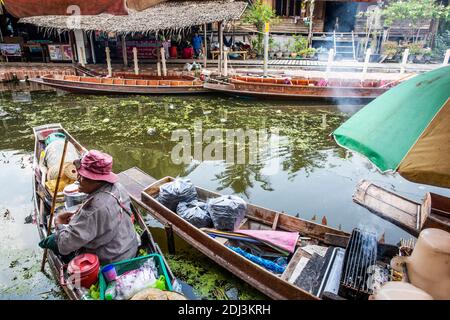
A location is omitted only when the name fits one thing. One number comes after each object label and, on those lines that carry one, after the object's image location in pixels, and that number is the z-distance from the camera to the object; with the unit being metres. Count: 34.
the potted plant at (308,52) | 20.11
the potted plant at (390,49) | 19.02
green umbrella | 2.26
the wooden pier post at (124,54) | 17.58
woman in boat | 3.02
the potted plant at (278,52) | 21.06
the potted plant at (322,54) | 20.19
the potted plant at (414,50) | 18.58
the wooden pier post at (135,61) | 16.02
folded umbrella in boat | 4.31
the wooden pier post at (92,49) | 19.74
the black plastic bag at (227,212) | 4.68
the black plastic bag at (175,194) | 5.17
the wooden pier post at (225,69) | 14.60
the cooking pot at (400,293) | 2.22
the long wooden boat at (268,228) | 3.68
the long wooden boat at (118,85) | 13.86
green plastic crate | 3.24
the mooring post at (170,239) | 4.84
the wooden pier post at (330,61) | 14.52
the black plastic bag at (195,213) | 4.87
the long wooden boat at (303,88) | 12.78
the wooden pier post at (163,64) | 15.58
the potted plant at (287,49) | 21.17
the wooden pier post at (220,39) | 15.46
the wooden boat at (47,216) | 3.40
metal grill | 3.31
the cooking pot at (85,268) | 3.21
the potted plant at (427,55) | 18.51
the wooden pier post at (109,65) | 16.25
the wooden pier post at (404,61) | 14.76
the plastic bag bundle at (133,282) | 3.10
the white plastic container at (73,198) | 4.52
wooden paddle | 3.84
